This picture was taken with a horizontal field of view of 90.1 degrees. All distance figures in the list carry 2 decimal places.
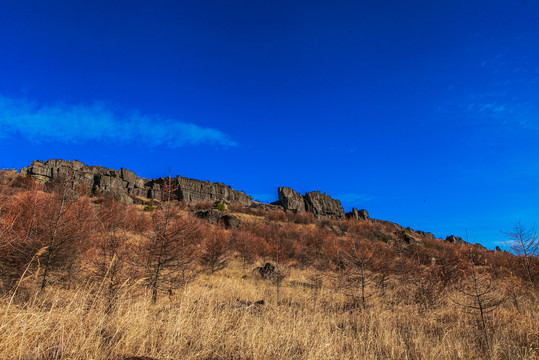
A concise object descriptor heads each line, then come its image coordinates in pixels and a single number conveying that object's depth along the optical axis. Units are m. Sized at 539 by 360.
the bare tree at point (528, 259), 12.47
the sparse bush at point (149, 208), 40.76
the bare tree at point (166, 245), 8.92
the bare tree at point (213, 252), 19.56
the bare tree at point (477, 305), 6.46
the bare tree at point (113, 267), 6.06
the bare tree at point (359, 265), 10.73
